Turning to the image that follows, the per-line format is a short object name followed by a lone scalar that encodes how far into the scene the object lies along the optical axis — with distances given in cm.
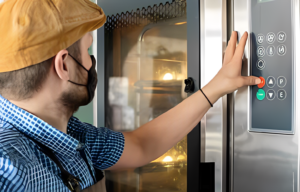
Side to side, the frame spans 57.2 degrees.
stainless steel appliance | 75
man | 57
